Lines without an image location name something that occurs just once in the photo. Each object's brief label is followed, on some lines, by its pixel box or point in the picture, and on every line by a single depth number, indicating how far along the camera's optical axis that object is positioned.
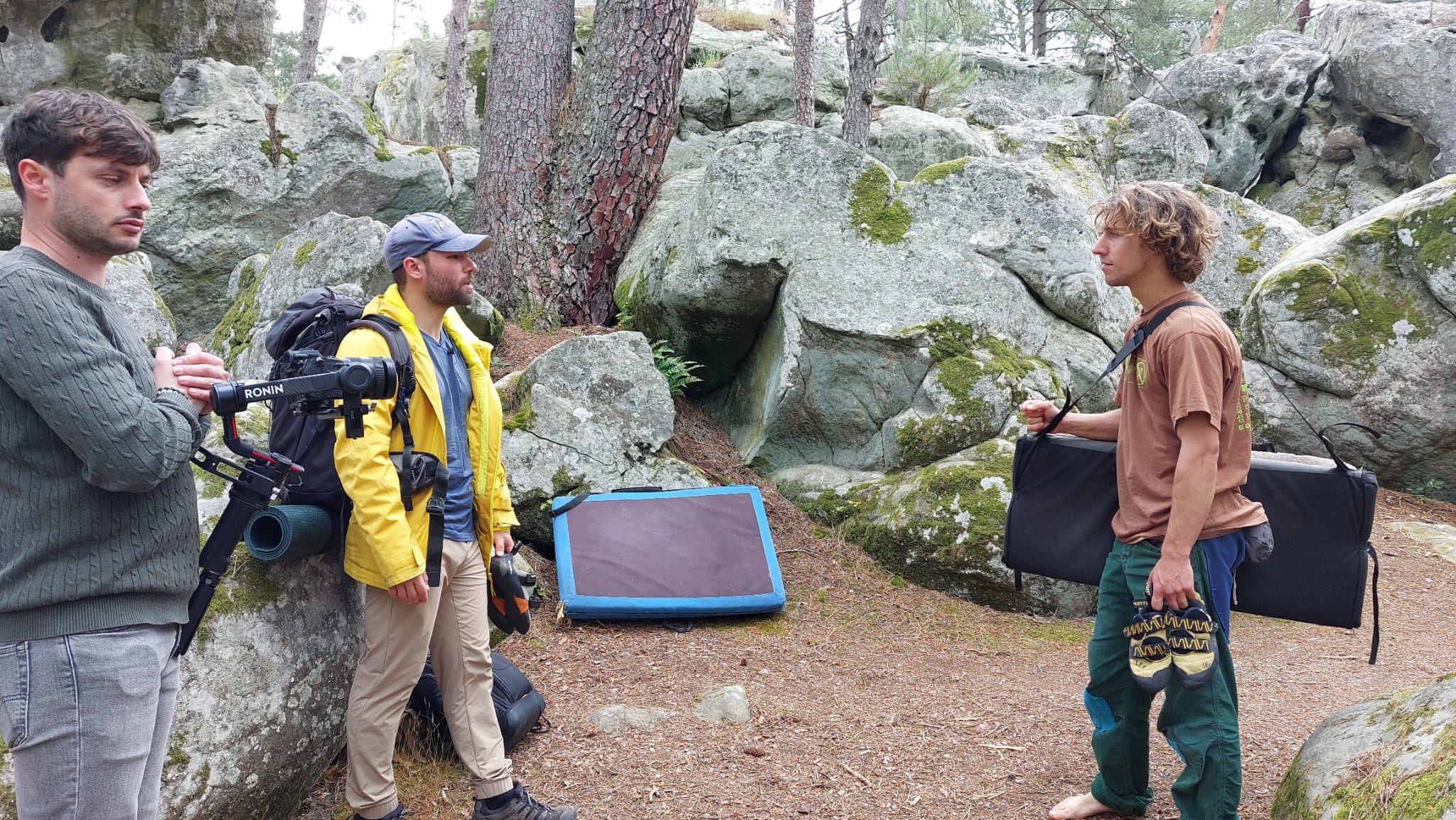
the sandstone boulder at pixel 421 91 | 15.13
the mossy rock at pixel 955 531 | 6.34
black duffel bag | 4.08
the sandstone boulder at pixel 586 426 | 6.47
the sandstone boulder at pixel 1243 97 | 15.62
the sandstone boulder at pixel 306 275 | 6.99
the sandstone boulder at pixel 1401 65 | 14.54
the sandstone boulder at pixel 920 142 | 12.20
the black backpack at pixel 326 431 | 3.26
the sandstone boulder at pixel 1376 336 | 8.19
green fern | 7.90
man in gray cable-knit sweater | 1.98
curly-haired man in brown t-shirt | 3.07
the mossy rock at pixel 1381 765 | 2.60
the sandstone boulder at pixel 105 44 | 9.28
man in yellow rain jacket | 3.19
